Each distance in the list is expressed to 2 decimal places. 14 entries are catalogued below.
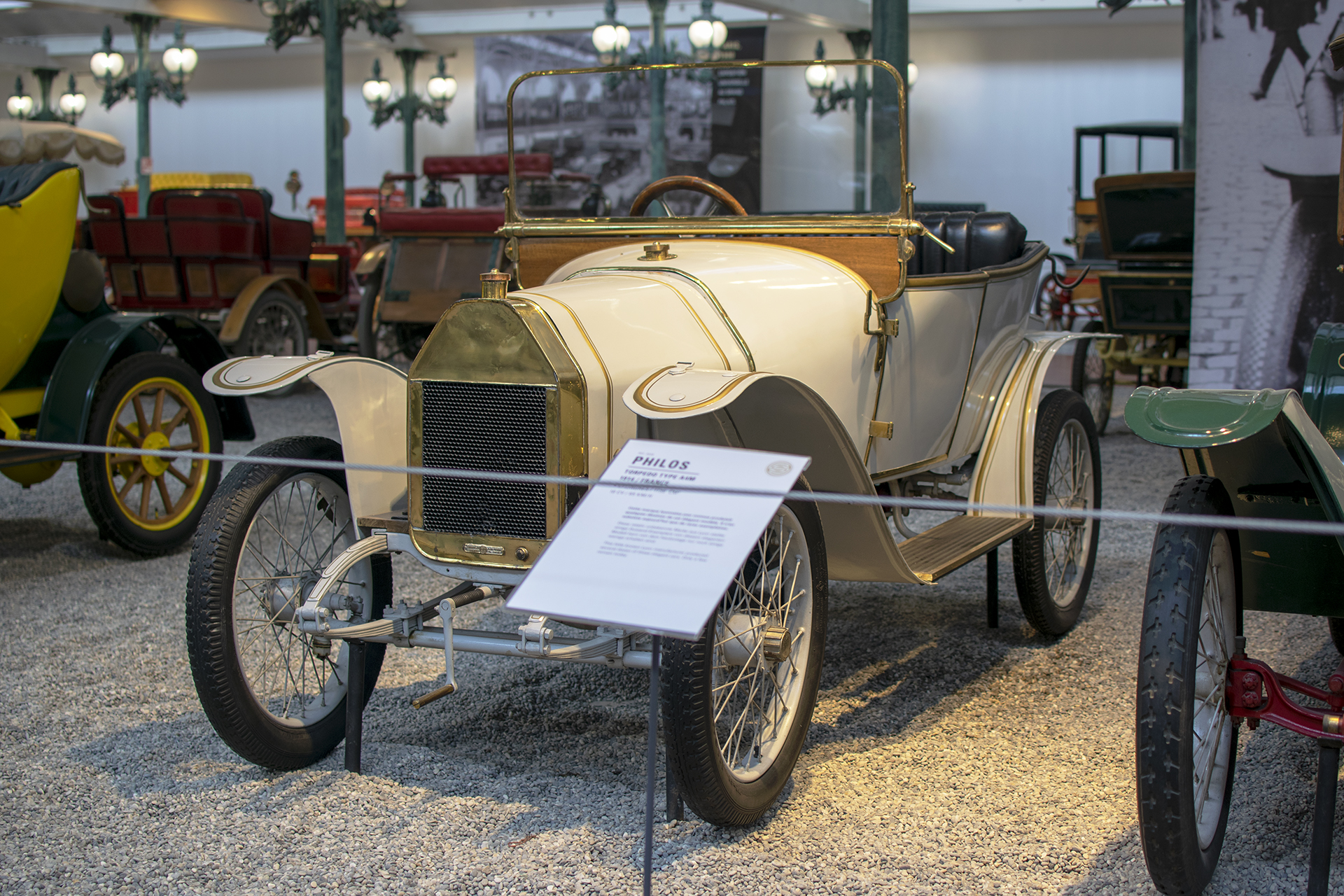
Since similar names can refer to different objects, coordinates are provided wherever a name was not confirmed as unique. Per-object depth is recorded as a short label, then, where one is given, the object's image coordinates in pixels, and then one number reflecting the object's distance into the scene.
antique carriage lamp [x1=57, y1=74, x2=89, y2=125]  20.17
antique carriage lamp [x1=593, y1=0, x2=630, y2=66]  12.16
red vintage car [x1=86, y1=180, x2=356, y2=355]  8.03
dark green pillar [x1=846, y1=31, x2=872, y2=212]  11.32
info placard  1.74
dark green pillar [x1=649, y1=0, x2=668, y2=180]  12.34
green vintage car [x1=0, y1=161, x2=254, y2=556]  3.95
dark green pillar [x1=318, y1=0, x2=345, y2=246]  11.33
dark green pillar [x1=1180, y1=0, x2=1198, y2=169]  11.20
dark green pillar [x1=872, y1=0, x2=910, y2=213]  6.77
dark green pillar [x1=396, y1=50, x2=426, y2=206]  17.41
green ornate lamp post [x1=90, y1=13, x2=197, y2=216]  15.88
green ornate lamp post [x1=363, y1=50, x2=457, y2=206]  16.67
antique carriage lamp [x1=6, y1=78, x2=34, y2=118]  20.23
